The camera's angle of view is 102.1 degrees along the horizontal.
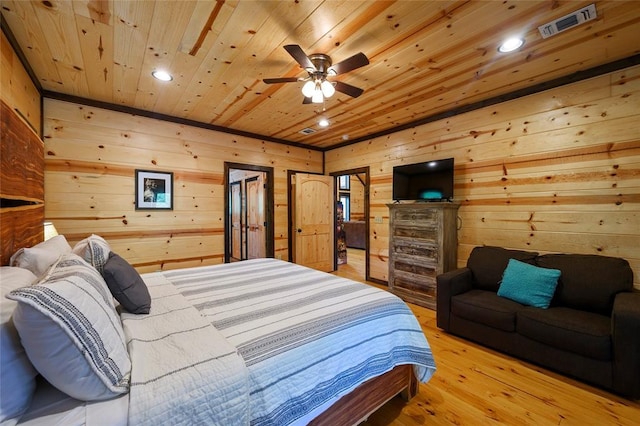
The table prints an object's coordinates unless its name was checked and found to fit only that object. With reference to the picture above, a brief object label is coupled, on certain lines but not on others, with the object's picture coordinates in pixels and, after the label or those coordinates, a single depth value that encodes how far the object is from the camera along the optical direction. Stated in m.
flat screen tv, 3.46
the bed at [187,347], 0.83
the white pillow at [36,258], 1.48
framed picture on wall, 3.53
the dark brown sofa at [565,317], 1.84
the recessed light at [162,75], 2.52
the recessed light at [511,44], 2.04
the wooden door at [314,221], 4.89
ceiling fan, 2.05
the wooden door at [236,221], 6.39
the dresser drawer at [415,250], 3.34
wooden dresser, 3.30
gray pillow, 1.43
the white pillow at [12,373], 0.77
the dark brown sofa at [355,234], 8.21
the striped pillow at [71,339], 0.79
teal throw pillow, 2.37
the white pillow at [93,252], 1.53
